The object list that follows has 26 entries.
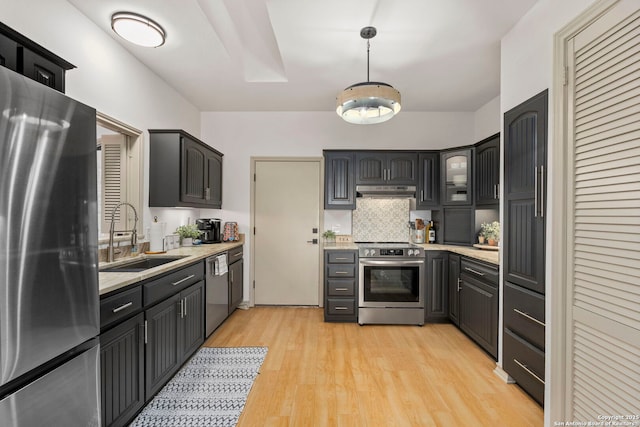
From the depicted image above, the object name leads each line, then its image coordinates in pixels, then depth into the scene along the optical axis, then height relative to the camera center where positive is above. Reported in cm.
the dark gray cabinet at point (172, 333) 195 -90
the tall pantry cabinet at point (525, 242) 195 -18
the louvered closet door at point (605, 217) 128 +0
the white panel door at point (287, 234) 418 -27
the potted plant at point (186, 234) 342 -24
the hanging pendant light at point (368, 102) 216 +85
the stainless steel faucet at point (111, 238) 225 -21
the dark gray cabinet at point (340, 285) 358 -84
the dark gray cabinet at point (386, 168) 389 +62
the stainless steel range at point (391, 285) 349 -82
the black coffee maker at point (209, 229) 379 -20
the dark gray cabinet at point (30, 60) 115 +63
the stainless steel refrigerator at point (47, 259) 99 -17
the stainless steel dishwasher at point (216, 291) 293 -81
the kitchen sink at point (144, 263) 236 -42
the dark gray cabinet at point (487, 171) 312 +49
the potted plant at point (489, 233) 328 -19
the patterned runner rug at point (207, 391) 188 -129
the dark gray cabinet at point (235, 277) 362 -80
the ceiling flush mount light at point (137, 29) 212 +134
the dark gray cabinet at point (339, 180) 391 +46
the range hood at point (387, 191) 389 +32
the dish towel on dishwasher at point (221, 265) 306 -54
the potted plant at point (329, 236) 407 -29
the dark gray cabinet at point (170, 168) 297 +45
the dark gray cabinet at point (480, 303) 261 -83
